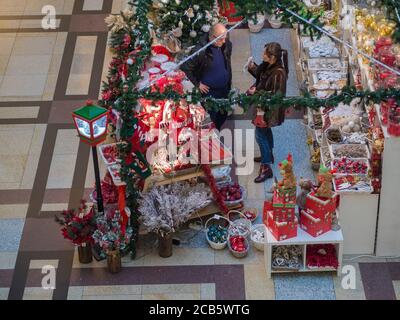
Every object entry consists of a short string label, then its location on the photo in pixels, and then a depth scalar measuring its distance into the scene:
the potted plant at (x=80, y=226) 9.55
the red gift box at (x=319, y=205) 9.28
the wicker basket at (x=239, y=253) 9.87
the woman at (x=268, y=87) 10.13
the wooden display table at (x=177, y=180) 9.90
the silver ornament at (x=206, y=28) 10.99
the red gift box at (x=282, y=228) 9.34
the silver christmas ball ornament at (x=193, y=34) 11.05
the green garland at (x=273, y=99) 8.89
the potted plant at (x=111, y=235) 9.48
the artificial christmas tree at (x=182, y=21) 10.99
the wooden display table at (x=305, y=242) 9.42
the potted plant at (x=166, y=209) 9.66
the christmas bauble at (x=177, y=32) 11.05
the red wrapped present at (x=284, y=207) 9.25
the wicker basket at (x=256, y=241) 9.95
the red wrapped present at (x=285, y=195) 9.20
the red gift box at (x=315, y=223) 9.34
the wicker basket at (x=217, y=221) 10.27
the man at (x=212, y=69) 10.77
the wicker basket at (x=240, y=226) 10.03
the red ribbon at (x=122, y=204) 9.58
